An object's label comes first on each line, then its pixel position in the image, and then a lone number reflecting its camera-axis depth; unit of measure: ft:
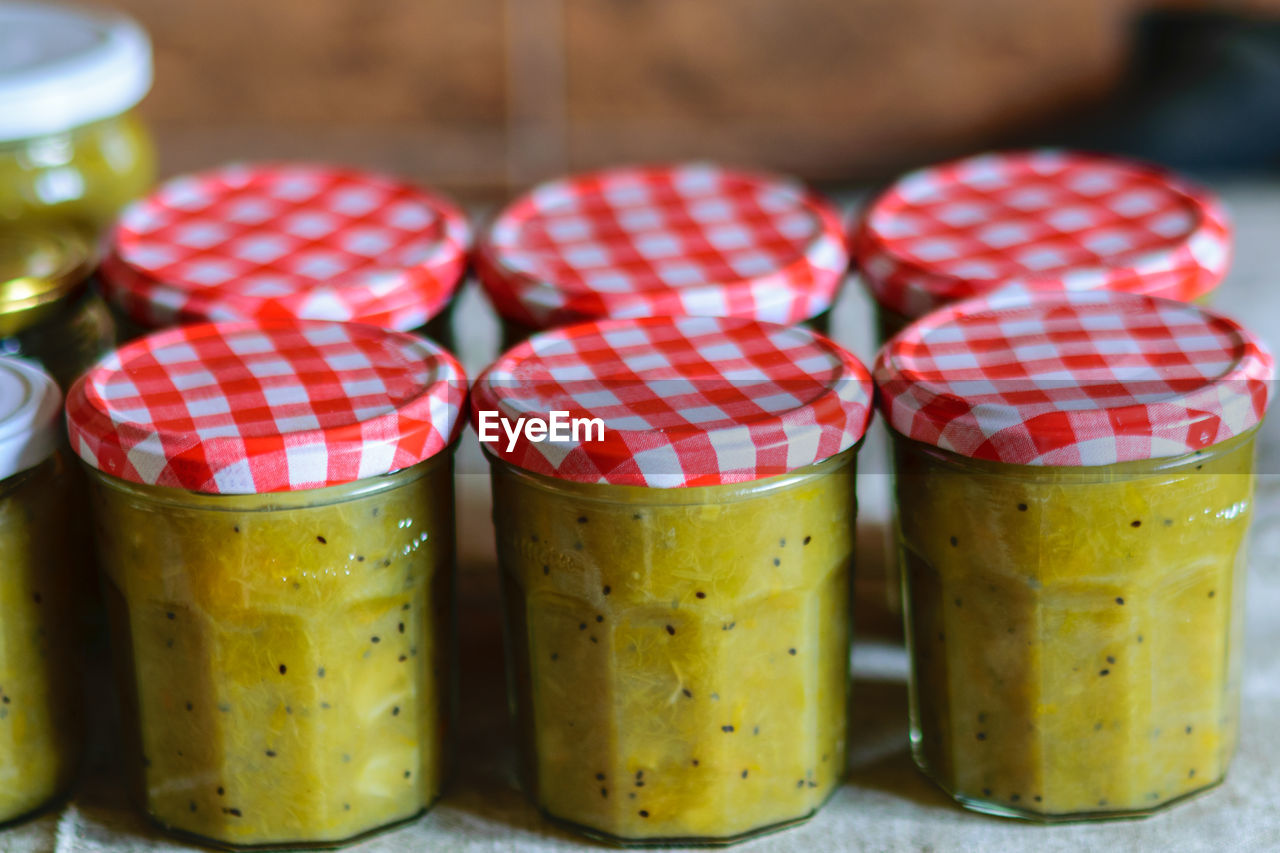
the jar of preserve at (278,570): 2.54
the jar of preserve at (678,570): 2.54
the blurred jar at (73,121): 2.94
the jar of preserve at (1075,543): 2.56
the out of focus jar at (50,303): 2.76
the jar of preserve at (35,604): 2.60
